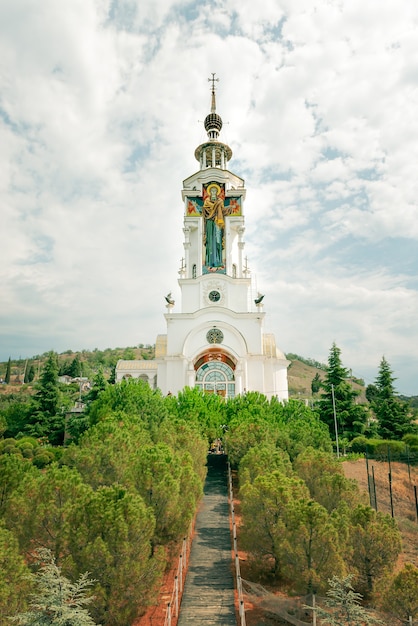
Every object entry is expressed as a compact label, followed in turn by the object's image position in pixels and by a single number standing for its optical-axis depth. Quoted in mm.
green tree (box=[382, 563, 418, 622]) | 8992
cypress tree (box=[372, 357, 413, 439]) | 30738
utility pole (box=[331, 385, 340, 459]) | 28416
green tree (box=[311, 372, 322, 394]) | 84975
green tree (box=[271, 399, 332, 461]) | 18891
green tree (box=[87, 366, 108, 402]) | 31203
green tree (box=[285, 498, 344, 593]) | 9961
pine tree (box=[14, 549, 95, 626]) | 7340
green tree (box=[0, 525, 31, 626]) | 7480
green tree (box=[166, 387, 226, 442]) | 22625
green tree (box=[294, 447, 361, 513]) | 13316
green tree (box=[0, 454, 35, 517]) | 10577
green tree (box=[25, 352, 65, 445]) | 31484
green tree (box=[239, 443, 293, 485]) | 14578
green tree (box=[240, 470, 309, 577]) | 11523
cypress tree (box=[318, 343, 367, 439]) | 30828
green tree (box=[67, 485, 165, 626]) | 8961
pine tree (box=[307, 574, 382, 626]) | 8477
